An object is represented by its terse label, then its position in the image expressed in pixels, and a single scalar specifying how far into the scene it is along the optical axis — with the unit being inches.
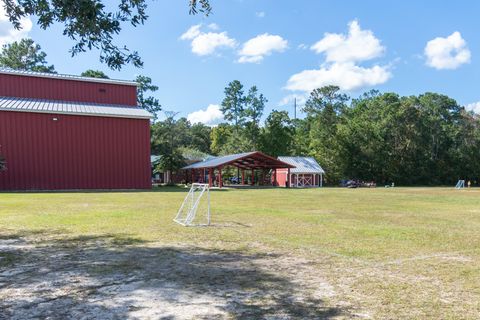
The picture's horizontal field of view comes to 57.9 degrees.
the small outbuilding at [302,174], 2194.9
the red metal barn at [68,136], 1326.3
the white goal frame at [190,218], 464.3
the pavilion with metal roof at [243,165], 1819.6
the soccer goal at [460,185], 2019.7
